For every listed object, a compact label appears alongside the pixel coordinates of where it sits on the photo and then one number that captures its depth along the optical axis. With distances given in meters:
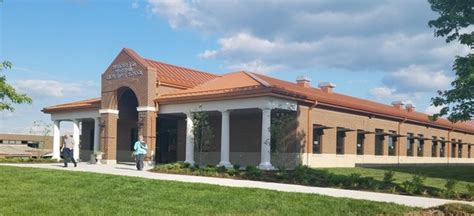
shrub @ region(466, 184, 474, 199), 13.30
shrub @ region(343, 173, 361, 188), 15.59
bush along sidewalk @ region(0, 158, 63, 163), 29.70
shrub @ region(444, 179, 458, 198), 13.70
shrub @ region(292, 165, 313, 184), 16.94
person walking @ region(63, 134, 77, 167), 25.22
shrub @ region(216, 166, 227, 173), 20.36
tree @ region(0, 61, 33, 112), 14.92
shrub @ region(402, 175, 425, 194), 14.20
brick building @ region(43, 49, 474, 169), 26.22
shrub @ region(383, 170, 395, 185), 15.74
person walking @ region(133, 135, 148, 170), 22.98
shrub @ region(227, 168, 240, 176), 19.59
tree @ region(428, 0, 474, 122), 17.28
